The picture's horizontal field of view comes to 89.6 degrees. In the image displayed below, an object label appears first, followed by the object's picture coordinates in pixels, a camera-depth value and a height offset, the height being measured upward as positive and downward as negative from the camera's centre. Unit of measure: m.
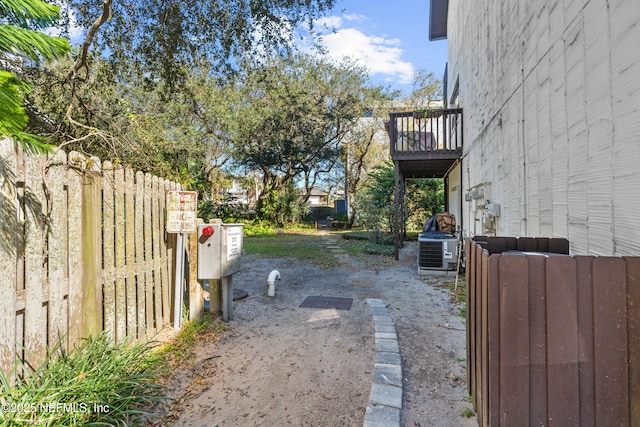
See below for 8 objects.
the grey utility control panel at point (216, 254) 3.92 -0.51
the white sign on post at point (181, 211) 3.49 +0.02
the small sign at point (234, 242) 4.04 -0.39
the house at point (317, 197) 41.44 +2.01
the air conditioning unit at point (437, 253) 6.95 -0.91
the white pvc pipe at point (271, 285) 5.26 -1.19
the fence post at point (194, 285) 3.91 -0.87
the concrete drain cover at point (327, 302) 4.90 -1.43
